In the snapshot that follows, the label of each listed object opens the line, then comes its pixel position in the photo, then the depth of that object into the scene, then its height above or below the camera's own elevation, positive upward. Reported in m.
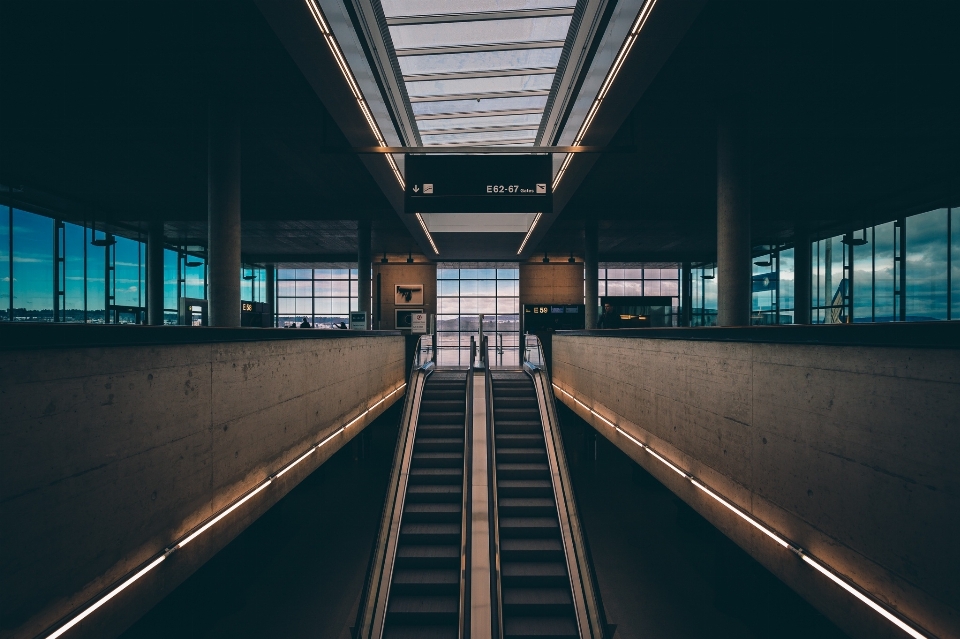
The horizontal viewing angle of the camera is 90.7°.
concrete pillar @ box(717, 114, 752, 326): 8.89 +1.58
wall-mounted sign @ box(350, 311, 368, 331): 17.78 -0.15
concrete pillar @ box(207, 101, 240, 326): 8.66 +1.69
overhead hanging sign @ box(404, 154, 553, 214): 8.45 +2.42
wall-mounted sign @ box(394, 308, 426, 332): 27.16 -0.06
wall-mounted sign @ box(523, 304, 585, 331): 26.23 -0.03
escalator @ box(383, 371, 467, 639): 6.93 -3.85
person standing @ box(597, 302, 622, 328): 21.80 -0.11
